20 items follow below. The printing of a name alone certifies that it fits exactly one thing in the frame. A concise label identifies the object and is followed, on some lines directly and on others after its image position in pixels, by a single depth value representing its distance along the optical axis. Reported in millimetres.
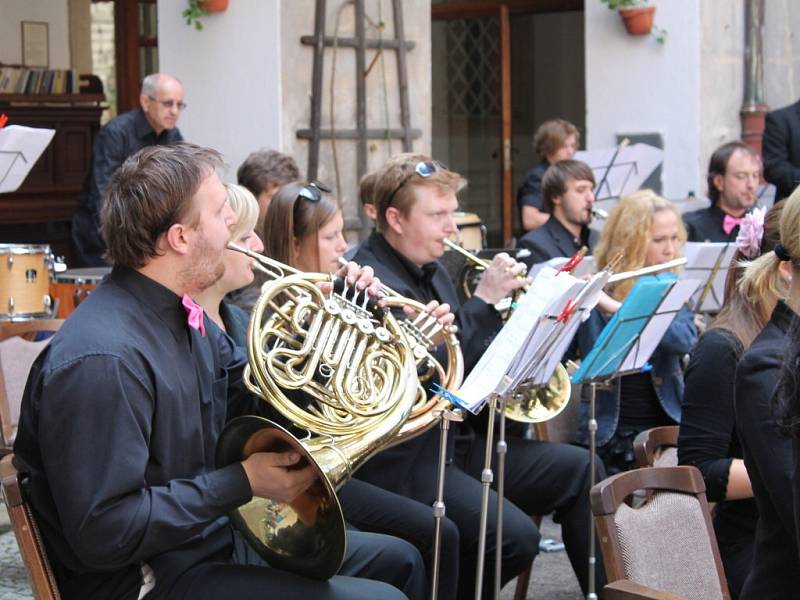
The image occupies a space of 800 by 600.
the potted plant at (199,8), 6858
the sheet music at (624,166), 6793
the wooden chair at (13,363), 4094
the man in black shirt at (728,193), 6211
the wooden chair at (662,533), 2609
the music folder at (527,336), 2895
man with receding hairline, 6582
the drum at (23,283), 5742
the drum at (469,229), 6500
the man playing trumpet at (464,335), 3809
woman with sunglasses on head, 3885
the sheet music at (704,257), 5023
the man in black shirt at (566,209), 5738
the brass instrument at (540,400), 3896
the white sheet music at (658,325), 3773
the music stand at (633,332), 3572
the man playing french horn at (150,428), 2299
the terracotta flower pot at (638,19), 7941
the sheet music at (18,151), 5574
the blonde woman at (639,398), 4469
